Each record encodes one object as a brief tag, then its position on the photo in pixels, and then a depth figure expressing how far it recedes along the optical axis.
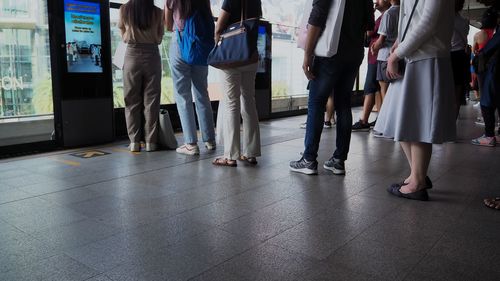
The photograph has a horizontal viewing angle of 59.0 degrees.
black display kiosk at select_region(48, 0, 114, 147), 4.25
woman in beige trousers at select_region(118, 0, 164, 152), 4.00
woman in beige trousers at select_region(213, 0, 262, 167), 3.32
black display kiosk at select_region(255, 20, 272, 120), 6.77
